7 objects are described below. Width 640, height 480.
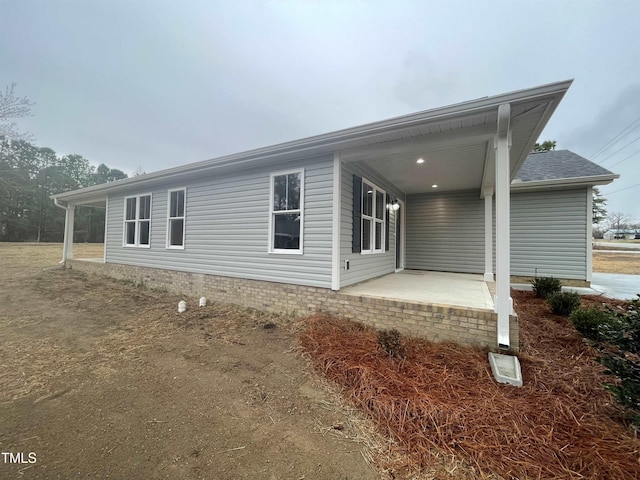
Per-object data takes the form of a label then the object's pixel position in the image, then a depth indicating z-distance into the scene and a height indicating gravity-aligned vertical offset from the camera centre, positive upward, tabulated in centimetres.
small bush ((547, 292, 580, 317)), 479 -93
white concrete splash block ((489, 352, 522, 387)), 261 -124
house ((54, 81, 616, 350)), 341 +71
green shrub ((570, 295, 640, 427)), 196 -85
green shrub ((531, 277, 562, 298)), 612 -81
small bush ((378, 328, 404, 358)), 321 -120
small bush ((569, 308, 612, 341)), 357 -96
